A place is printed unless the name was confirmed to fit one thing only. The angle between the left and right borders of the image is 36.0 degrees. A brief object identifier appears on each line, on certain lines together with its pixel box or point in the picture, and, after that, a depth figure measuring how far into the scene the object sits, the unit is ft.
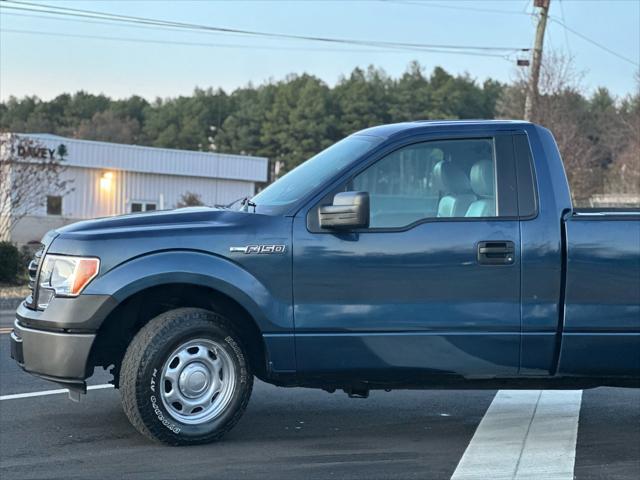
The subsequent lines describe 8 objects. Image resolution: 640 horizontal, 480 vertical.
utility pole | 89.66
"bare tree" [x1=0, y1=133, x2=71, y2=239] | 71.82
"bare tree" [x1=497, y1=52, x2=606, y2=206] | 107.65
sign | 74.86
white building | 131.23
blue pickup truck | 18.66
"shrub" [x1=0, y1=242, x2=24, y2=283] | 59.21
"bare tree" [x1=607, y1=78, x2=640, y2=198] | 123.95
